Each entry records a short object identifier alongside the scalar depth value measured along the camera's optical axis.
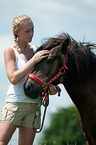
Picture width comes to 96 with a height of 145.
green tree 94.91
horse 8.02
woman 7.53
